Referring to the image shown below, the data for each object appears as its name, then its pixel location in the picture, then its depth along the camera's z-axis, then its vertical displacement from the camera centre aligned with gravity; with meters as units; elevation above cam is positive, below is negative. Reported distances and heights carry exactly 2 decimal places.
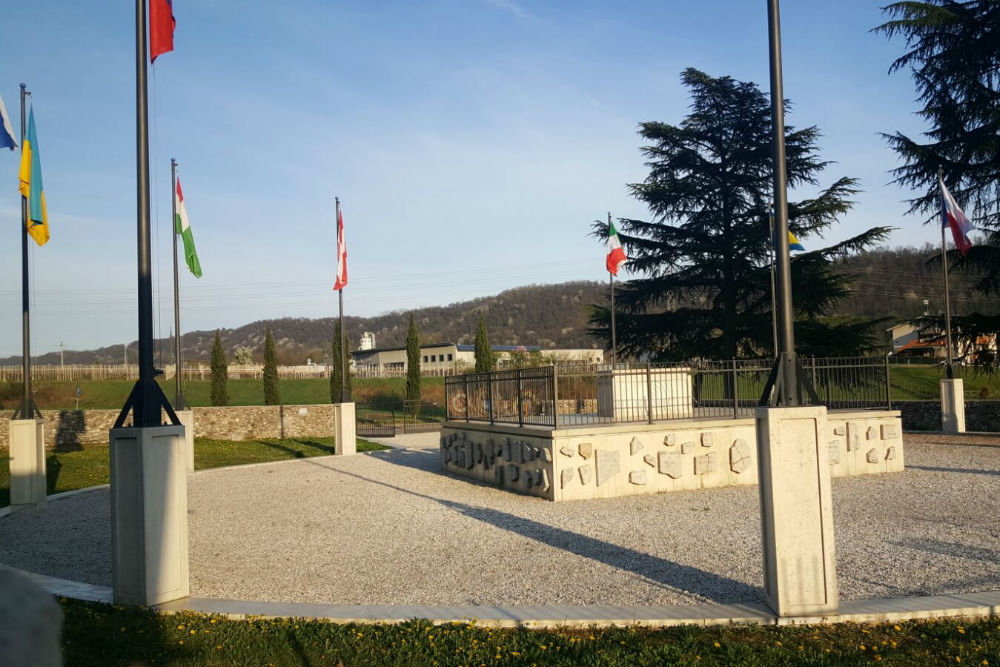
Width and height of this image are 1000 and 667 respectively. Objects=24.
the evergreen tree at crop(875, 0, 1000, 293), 24.17 +7.65
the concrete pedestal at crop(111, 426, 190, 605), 6.92 -1.28
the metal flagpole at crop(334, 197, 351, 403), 20.75 +0.16
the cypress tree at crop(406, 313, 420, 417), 48.00 -0.04
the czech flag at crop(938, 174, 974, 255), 20.80 +3.32
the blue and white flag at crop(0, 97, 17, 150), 12.59 +4.03
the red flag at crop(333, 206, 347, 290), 21.91 +3.11
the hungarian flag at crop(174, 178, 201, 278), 19.69 +3.65
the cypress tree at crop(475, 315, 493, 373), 48.53 +0.85
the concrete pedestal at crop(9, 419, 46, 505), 12.81 -1.35
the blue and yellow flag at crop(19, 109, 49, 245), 13.45 +3.33
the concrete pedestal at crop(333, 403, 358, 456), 21.69 -1.69
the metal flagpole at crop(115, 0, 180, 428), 7.23 +0.90
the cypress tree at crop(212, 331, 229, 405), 43.09 -0.14
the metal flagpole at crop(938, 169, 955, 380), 20.75 +1.09
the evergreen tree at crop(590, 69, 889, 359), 31.34 +5.09
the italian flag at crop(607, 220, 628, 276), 25.05 +3.41
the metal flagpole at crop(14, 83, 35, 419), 13.01 +0.77
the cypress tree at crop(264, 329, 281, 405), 44.06 -0.28
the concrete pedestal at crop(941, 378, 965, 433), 20.70 -1.61
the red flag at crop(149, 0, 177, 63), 8.45 +3.79
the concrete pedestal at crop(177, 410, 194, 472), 18.31 -1.35
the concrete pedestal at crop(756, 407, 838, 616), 5.92 -1.23
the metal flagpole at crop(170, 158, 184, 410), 17.89 +1.41
